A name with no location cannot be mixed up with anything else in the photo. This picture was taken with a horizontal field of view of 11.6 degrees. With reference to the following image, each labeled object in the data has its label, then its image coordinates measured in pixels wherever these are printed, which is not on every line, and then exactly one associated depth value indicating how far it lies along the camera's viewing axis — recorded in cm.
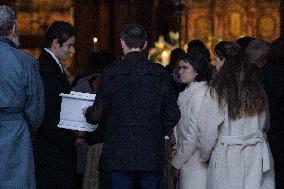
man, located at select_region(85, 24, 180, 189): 934
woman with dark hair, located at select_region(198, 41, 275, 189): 966
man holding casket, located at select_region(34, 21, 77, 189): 1015
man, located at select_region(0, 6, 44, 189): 891
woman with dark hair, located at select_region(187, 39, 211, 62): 1302
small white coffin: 974
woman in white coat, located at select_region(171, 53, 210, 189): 1012
